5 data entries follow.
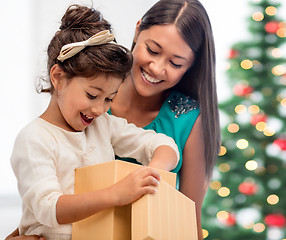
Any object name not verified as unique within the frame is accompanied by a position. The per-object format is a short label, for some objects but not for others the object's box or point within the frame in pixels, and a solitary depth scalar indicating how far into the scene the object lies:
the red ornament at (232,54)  3.76
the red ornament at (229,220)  3.76
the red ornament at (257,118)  3.73
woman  1.83
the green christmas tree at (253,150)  3.72
